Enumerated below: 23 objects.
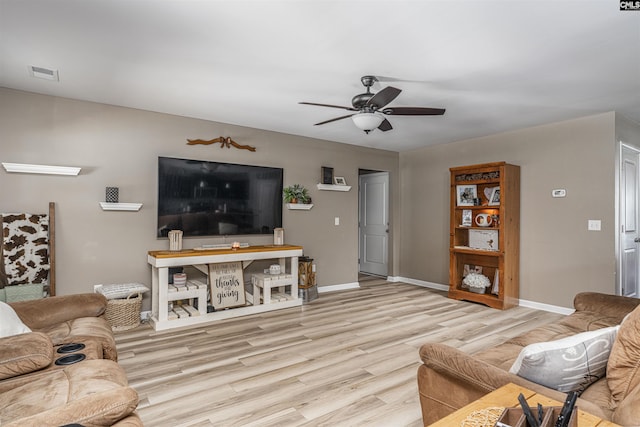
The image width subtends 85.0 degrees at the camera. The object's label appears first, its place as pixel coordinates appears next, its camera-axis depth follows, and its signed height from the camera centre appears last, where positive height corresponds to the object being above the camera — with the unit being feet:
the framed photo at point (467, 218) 17.21 -0.16
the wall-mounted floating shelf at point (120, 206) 12.54 +0.28
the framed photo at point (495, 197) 16.17 +0.83
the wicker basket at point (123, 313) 11.88 -3.43
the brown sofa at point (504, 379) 3.98 -2.21
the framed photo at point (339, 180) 18.78 +1.85
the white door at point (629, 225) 13.88 -0.40
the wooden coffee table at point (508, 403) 3.51 -2.11
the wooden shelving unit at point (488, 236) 15.30 -1.01
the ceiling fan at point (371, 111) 10.09 +3.05
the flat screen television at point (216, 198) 13.97 +0.70
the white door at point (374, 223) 22.09 -0.56
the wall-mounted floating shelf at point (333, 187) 18.06 +1.43
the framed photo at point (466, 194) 17.13 +1.03
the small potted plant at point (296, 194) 16.90 +0.98
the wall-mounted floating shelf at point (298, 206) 16.99 +0.40
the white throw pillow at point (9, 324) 6.19 -2.02
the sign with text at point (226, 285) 13.52 -2.79
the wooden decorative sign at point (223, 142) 14.58 +3.10
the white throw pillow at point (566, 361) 4.46 -1.90
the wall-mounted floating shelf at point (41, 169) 11.10 +1.47
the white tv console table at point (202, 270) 12.25 -2.21
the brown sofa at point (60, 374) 3.87 -2.36
